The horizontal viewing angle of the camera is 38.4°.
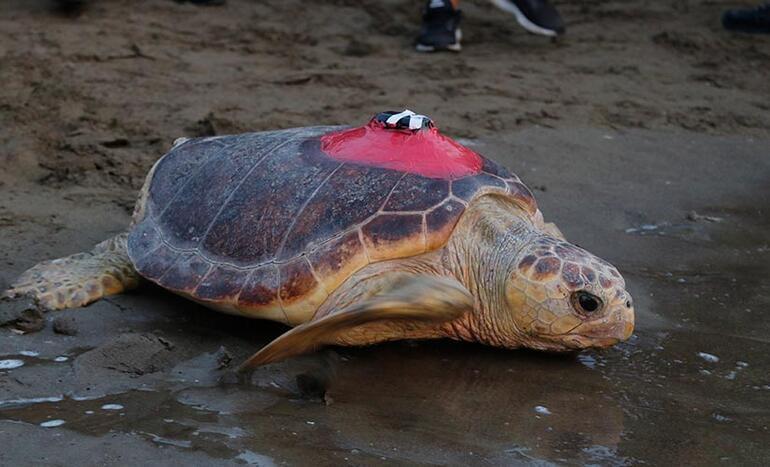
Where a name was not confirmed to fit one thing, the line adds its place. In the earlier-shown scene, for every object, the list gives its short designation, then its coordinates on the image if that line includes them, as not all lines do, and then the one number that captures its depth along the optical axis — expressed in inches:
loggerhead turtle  97.8
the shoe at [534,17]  220.2
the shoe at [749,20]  226.4
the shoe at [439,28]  211.2
